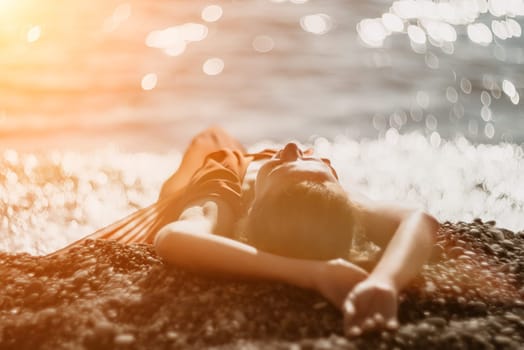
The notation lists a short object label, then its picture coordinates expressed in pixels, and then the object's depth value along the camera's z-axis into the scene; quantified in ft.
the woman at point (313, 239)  10.68
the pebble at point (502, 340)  10.63
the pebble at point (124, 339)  10.65
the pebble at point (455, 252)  13.67
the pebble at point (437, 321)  10.91
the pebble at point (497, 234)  14.96
